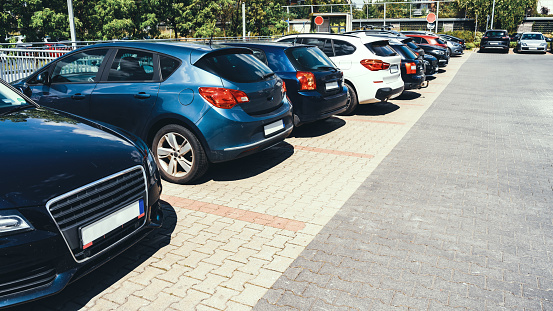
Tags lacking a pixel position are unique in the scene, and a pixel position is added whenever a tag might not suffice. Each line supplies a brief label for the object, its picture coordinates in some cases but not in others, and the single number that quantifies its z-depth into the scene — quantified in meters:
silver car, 34.28
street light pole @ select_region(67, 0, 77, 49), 15.63
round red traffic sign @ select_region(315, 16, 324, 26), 38.21
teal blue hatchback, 5.32
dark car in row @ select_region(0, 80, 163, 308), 2.64
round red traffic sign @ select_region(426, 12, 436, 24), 38.79
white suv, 9.88
